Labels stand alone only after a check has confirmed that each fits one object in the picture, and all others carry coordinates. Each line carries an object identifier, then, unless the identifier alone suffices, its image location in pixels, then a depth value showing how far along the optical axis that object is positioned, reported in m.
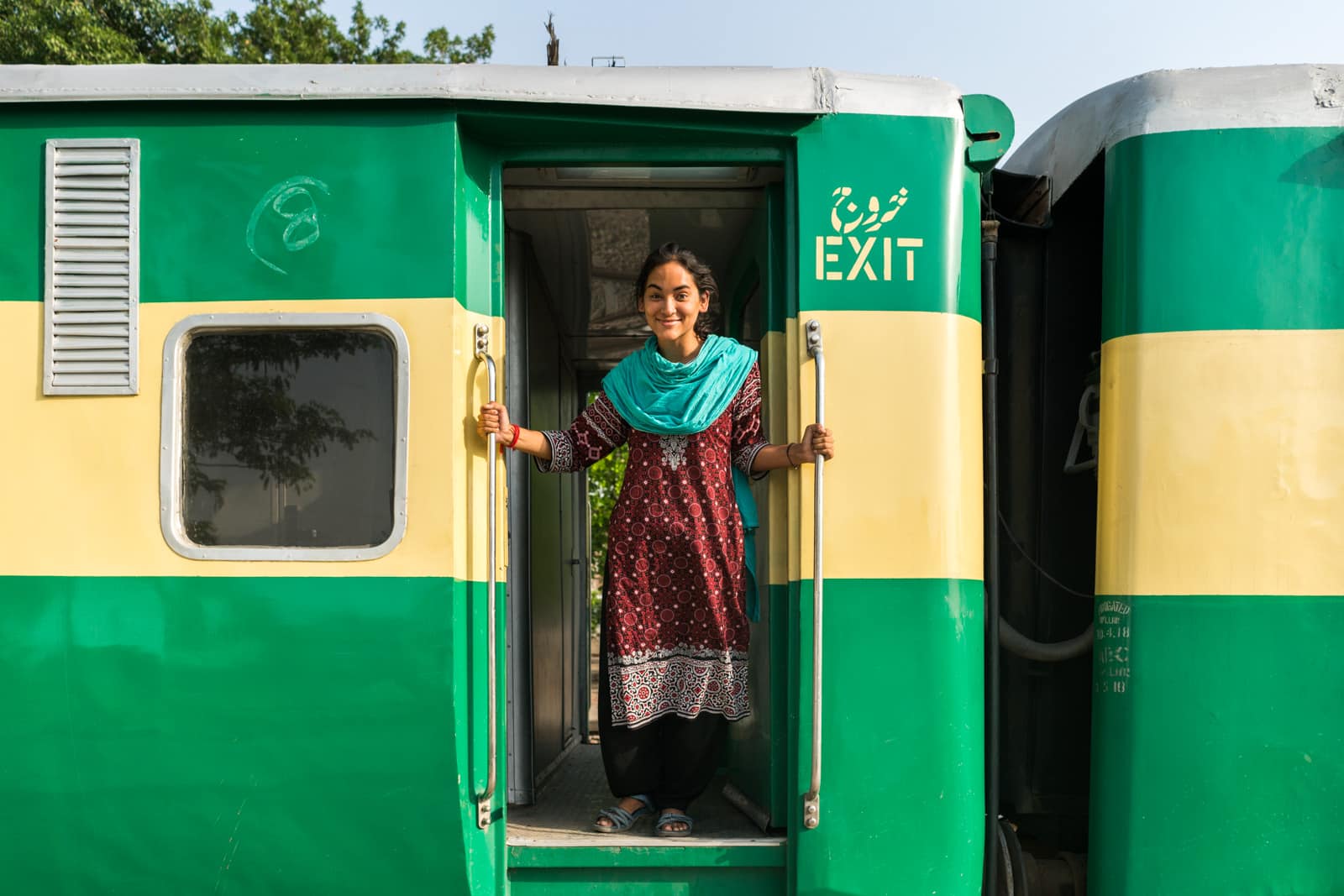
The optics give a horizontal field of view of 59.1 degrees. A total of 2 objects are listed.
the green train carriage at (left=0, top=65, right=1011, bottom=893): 3.19
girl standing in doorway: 3.58
